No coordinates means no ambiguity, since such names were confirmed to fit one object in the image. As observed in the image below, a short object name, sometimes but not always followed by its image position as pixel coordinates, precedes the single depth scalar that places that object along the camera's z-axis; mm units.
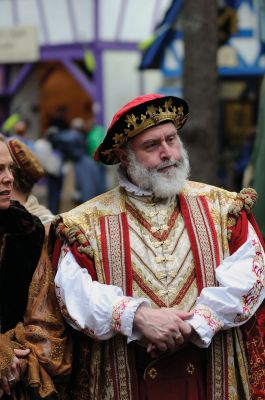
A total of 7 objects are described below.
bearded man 6383
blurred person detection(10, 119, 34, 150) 21288
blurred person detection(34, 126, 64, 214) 19911
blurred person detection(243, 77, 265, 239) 8544
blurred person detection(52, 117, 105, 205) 19784
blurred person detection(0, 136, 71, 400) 6351
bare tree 13738
